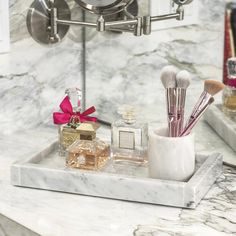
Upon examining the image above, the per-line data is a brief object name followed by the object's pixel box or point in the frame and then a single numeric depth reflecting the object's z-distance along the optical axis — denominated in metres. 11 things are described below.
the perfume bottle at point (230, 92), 2.06
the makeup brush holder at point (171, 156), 1.80
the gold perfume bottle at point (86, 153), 1.88
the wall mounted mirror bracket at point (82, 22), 2.13
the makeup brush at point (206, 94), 1.83
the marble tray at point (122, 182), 1.77
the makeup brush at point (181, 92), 1.81
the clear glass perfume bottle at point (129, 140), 1.95
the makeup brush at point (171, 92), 1.83
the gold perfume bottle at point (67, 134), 2.00
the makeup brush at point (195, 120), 1.84
